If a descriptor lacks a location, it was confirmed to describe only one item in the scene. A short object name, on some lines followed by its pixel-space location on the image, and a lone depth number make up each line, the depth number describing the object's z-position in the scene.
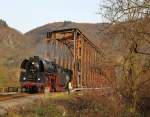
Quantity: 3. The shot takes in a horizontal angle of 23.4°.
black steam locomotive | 31.63
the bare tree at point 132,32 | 11.73
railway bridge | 40.91
